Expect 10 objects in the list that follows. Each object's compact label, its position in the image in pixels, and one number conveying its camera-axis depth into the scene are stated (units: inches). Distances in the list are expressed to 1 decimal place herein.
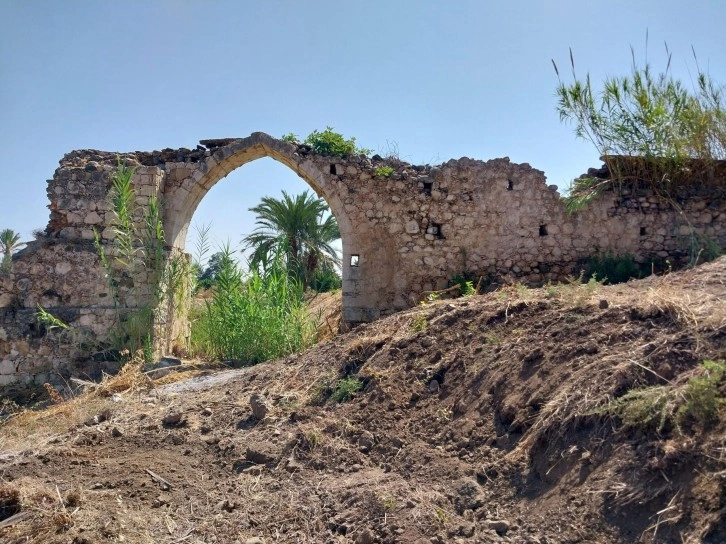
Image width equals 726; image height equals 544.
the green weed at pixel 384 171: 382.6
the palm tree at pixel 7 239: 1054.4
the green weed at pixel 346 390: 200.7
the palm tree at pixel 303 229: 733.9
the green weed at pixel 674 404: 116.5
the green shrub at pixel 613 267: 361.4
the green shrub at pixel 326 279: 733.3
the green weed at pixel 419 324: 227.9
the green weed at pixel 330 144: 386.6
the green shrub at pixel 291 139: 388.1
